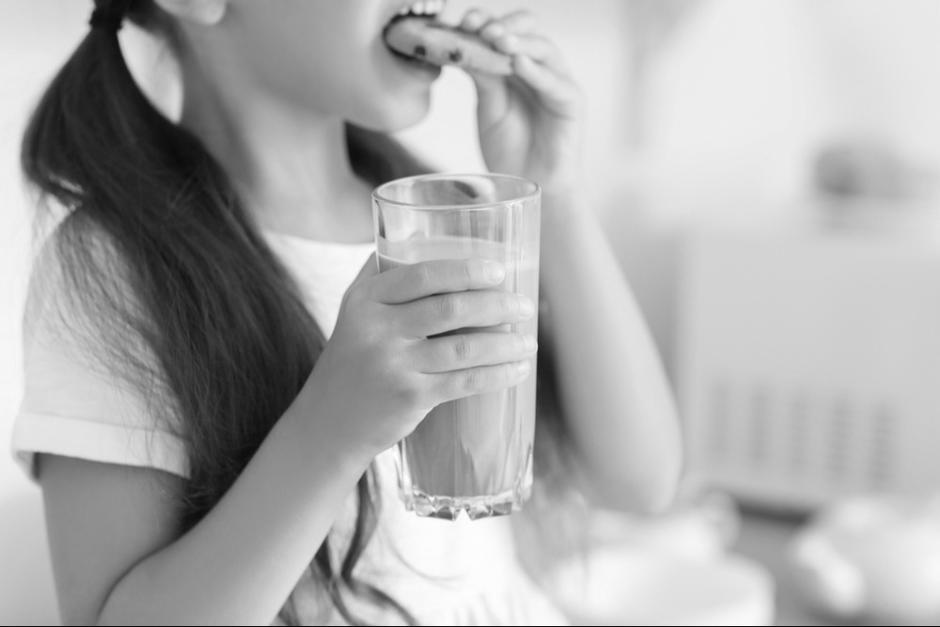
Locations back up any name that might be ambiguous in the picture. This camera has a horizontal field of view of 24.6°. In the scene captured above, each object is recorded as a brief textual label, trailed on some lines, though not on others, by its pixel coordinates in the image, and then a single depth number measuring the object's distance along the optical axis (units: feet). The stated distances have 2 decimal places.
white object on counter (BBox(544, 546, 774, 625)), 4.14
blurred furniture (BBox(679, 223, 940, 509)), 6.61
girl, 2.90
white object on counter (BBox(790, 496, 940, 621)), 5.51
